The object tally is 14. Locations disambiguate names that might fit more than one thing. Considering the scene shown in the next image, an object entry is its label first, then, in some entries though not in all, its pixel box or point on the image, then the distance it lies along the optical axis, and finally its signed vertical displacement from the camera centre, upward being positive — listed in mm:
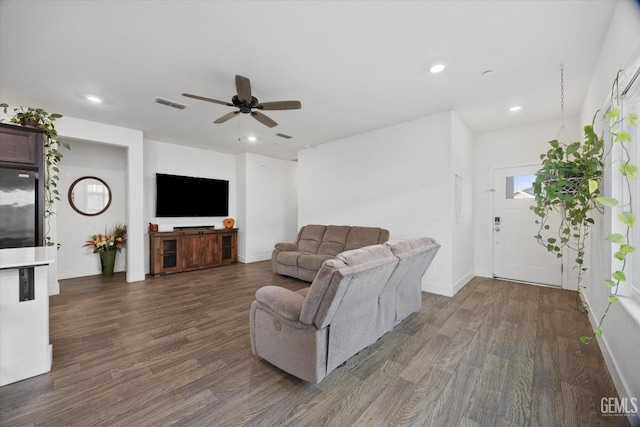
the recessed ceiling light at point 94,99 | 3248 +1489
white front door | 4211 -399
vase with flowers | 4762 -626
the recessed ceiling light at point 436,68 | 2605 +1505
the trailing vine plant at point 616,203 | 1205 +45
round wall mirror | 4680 +316
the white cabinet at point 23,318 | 1793 -775
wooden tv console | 4930 -781
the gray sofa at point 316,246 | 4305 -653
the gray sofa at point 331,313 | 1652 -758
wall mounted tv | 5270 +357
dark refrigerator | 2775 +46
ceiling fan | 2438 +1175
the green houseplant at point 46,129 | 2824 +977
